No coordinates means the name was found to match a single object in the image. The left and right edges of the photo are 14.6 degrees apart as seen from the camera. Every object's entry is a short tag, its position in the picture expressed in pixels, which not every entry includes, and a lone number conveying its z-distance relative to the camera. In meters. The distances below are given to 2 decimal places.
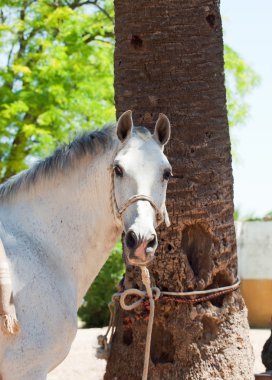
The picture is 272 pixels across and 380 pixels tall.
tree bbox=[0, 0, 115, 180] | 22.87
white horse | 5.53
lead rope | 7.23
